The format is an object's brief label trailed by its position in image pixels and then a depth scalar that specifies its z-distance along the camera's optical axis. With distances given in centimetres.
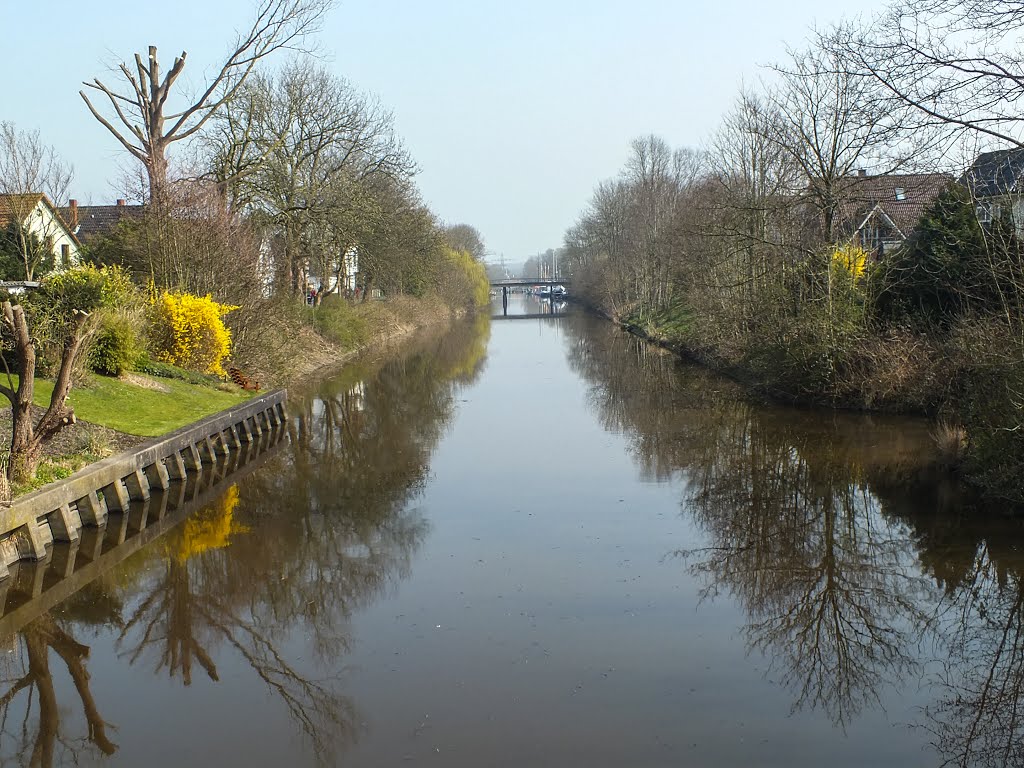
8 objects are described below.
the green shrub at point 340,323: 3784
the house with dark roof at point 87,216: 5122
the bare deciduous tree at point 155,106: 2664
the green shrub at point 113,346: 1795
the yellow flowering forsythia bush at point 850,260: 2202
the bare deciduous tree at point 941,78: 1126
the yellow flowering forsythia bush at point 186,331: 2134
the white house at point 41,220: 3197
